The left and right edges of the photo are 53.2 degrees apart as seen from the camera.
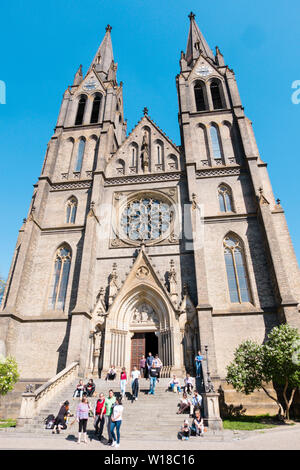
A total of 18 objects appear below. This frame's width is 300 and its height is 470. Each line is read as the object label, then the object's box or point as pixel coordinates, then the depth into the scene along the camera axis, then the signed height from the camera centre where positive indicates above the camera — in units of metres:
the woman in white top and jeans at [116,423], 8.60 -0.44
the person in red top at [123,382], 13.17 +0.90
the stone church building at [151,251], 17.84 +9.42
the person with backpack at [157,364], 14.20 +1.73
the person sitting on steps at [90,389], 13.86 +0.69
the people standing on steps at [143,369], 15.99 +1.85
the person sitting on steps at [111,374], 16.25 +1.50
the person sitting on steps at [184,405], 11.63 +0.00
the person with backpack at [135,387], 13.09 +0.70
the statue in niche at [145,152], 25.64 +19.27
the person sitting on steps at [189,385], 13.46 +0.79
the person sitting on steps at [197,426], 9.91 -0.61
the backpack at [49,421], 11.12 -0.49
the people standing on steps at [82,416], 9.23 -0.27
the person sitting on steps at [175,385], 13.86 +0.81
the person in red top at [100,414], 9.88 -0.24
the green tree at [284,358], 13.02 +1.75
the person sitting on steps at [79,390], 13.81 +0.64
